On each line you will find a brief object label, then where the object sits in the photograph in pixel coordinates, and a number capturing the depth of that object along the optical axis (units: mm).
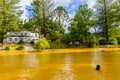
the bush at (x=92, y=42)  22832
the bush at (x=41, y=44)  18810
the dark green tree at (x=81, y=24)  24214
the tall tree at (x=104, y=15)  24729
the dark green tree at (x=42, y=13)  26998
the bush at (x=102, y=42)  24234
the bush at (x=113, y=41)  23781
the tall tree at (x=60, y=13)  24502
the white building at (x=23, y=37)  32175
